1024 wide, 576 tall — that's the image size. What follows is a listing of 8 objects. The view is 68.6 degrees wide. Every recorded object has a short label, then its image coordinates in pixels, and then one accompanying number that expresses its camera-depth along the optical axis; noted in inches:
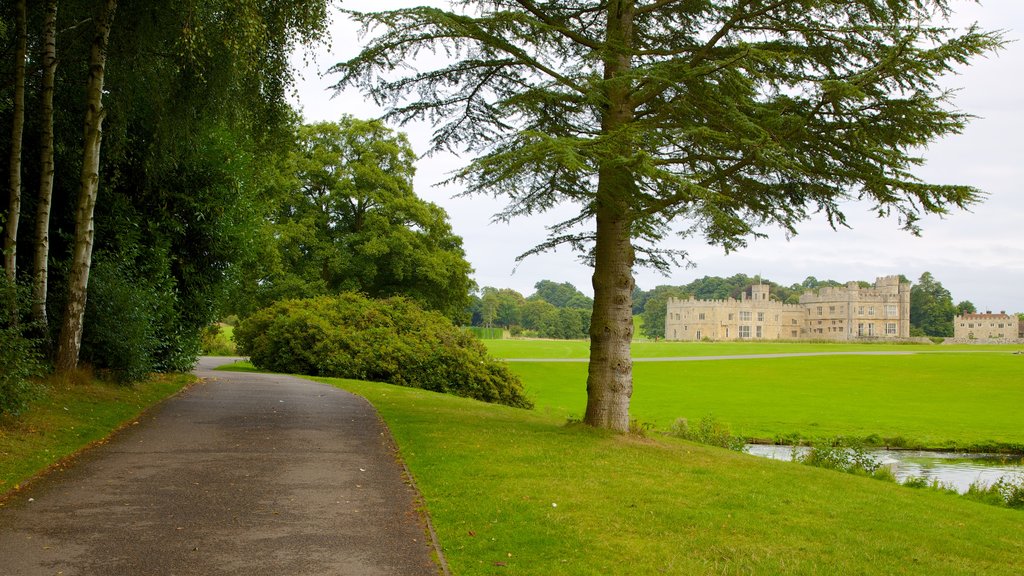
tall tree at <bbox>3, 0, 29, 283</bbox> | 444.1
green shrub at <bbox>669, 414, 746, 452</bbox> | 679.1
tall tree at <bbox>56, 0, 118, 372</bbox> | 481.7
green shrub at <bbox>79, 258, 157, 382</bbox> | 544.1
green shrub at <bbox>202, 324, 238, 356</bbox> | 1478.3
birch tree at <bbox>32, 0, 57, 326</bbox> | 459.5
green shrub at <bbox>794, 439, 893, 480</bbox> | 547.8
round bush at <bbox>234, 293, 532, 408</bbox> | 944.9
